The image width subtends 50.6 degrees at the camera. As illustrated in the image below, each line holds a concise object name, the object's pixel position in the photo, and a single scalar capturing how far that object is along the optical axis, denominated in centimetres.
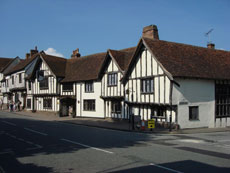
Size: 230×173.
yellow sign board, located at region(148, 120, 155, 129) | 1858
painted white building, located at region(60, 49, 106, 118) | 2834
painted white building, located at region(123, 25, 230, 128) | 2014
